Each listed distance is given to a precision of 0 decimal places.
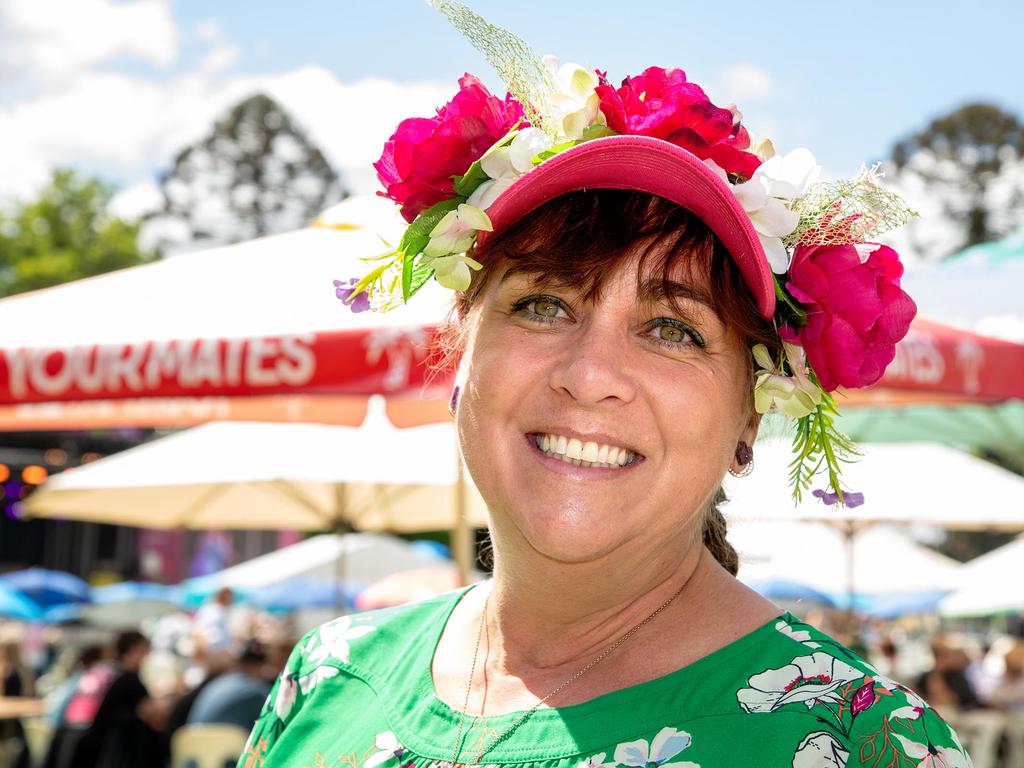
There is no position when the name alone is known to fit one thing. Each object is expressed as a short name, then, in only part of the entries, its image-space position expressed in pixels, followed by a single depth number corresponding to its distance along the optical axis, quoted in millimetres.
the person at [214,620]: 10538
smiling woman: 1634
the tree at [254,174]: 45156
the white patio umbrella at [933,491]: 8180
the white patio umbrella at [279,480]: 6402
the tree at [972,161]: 34875
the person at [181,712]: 7770
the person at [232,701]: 7004
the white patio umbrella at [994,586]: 10305
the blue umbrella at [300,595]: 16312
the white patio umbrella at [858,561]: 12758
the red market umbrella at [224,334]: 3498
